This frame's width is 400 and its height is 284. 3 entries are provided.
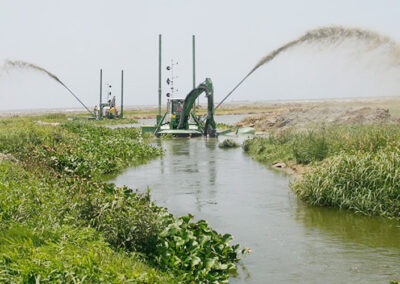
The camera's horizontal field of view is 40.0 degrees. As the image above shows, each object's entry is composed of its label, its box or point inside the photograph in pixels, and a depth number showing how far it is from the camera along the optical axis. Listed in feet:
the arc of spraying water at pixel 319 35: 69.97
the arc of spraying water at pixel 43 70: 109.29
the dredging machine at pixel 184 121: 103.29
